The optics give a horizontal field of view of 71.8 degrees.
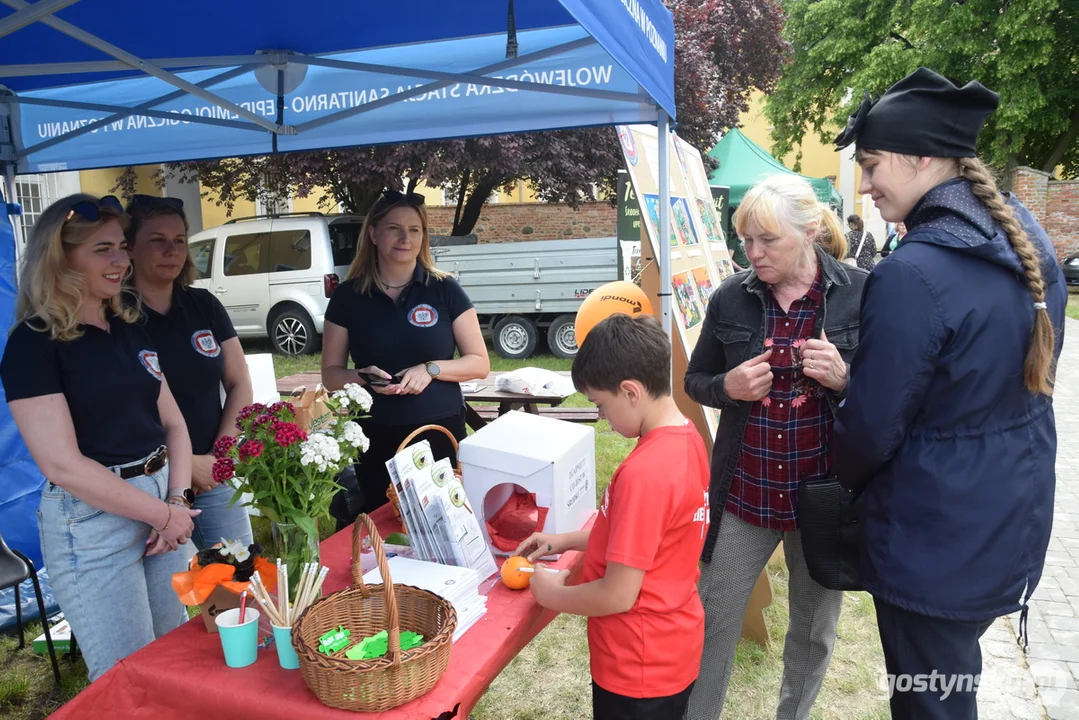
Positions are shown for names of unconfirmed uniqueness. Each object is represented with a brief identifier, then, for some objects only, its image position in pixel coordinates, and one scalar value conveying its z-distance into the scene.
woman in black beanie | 1.45
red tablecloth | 1.35
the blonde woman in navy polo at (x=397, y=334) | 2.61
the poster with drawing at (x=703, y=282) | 3.65
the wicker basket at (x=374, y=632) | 1.26
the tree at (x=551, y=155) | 10.05
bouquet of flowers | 1.46
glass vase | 1.55
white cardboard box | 1.87
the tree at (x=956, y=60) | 16.56
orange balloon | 3.89
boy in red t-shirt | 1.48
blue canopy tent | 2.68
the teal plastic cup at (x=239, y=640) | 1.45
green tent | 12.88
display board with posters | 3.06
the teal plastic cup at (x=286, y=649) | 1.43
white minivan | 9.91
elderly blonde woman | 2.03
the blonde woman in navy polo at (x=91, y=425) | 1.78
